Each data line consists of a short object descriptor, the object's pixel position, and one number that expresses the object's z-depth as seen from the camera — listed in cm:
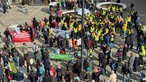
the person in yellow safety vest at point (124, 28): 2669
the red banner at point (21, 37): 2783
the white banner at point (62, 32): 2655
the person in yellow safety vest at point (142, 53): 2220
